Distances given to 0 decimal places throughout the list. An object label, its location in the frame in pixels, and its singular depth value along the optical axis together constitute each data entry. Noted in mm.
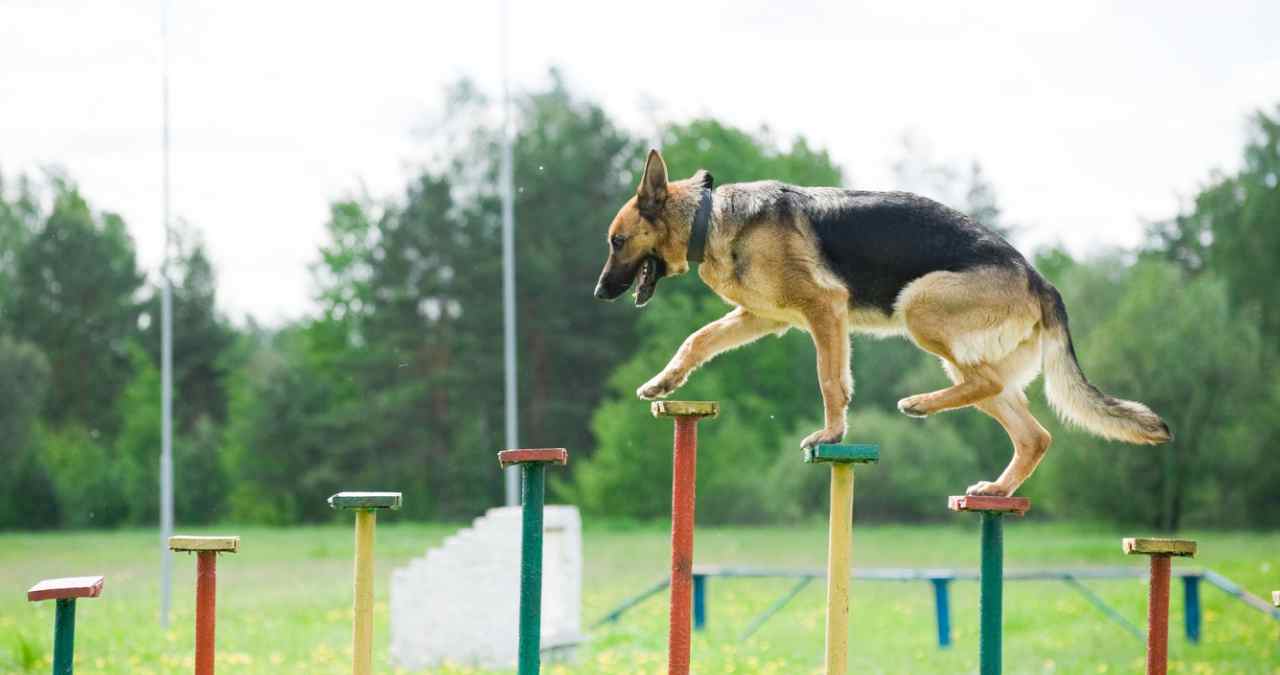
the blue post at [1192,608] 14391
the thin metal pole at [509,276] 17891
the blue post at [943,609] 14276
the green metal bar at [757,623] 14977
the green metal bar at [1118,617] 14773
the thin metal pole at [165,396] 15547
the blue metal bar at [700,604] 15102
